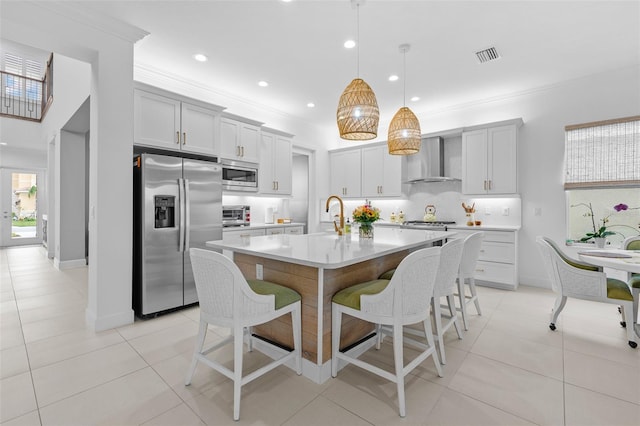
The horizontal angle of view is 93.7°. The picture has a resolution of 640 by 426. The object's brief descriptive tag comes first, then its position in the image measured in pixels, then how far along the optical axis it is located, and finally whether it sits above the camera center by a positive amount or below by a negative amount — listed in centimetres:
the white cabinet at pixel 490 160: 464 +85
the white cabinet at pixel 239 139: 446 +115
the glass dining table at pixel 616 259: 226 -38
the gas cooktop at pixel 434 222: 527 -17
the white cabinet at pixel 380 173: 591 +82
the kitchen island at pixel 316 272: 205 -47
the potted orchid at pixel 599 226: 380 -19
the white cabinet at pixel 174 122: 333 +110
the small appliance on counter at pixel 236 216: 442 -5
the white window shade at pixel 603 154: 407 +84
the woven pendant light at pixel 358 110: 267 +93
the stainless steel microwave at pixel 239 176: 448 +57
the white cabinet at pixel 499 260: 439 -71
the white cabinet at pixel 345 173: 647 +89
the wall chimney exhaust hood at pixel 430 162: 543 +94
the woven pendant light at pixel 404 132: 345 +94
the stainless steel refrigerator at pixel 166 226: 321 -15
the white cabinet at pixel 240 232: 429 -30
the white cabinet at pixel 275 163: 518 +89
